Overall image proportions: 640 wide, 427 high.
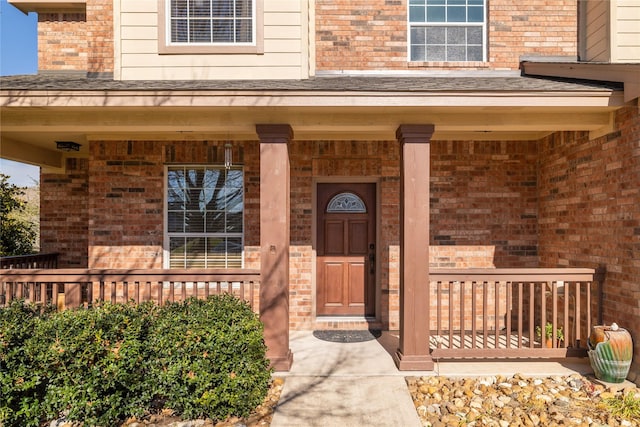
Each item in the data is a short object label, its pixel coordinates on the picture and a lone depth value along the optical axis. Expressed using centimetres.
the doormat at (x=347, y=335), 534
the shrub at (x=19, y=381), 292
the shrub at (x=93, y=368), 297
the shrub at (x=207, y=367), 308
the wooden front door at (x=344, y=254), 600
